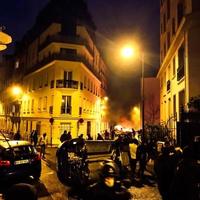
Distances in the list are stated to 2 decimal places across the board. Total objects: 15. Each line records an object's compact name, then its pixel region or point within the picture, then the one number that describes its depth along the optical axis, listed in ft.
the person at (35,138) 68.39
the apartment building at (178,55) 48.08
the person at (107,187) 10.77
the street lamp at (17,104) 131.59
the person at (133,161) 36.04
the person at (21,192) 8.61
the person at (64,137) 57.84
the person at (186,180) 12.79
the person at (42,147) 56.08
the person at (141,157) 34.96
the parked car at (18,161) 27.32
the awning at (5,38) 17.07
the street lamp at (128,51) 47.34
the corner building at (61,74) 99.14
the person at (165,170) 20.83
